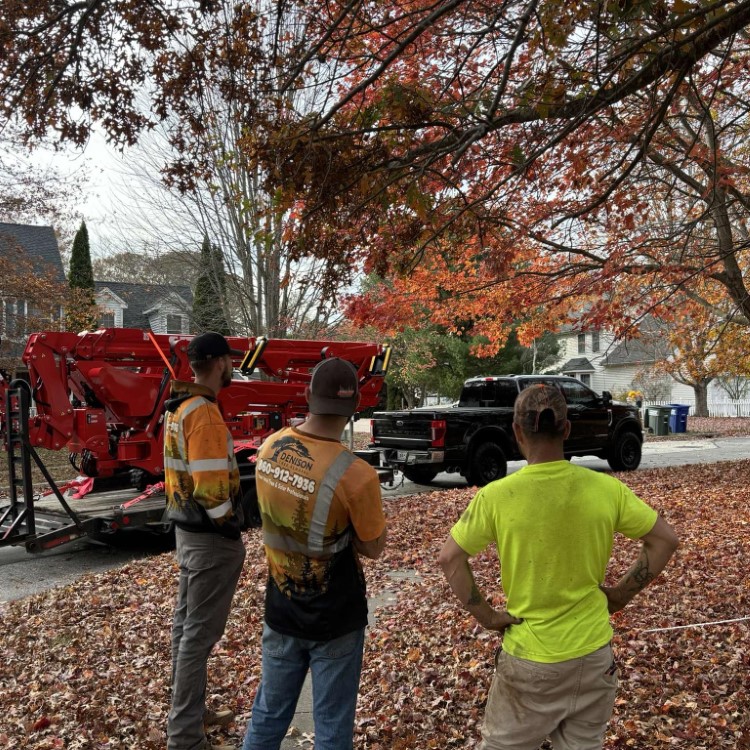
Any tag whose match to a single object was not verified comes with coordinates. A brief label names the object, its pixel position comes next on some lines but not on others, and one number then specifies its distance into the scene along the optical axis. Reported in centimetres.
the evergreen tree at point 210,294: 1605
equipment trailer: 791
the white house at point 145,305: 1758
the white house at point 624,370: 3906
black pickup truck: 1270
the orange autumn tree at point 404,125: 473
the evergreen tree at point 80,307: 1908
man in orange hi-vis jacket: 341
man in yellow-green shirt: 243
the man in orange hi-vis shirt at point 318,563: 265
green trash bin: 2716
